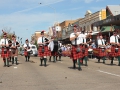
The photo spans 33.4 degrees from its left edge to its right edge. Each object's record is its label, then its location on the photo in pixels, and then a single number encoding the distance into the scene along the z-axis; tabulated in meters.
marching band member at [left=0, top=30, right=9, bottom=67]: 12.02
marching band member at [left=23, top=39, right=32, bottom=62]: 16.02
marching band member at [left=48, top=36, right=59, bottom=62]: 15.93
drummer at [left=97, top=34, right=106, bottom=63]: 13.52
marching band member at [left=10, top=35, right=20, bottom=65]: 13.79
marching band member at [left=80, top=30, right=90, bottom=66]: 10.65
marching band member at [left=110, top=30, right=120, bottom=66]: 11.38
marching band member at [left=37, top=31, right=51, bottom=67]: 11.81
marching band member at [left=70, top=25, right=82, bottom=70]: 9.56
